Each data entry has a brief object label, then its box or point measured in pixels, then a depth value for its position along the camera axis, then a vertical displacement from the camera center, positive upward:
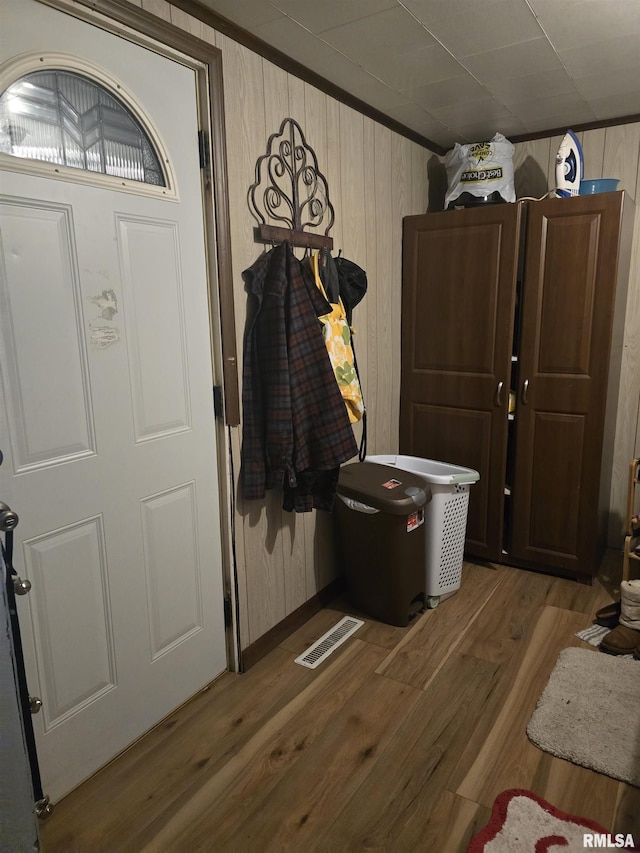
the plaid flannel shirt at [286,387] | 2.11 -0.26
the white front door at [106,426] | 1.47 -0.31
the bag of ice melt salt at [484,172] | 2.90 +0.72
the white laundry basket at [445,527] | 2.64 -0.97
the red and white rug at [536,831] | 1.49 -1.36
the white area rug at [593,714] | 1.79 -1.35
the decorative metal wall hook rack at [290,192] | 2.14 +0.49
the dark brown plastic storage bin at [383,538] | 2.43 -0.95
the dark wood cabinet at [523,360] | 2.70 -0.22
